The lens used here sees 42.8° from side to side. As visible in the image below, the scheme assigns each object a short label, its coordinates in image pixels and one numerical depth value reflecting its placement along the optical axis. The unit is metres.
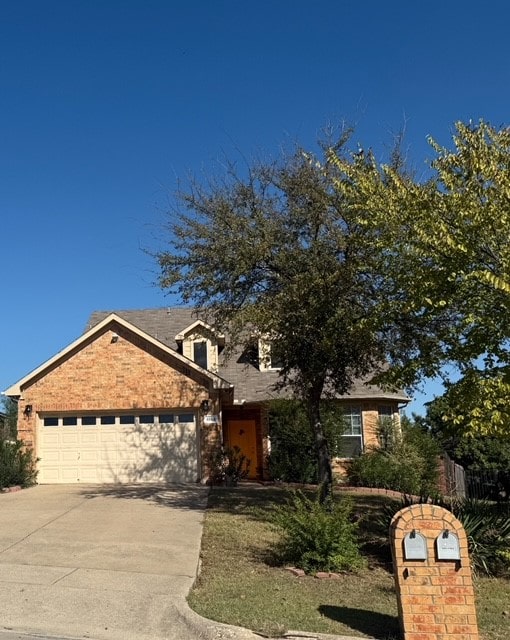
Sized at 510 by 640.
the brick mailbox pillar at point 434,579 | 6.12
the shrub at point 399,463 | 19.98
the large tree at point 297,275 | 12.63
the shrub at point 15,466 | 17.59
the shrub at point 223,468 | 18.81
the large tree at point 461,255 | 8.80
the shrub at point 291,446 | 20.59
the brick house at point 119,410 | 19.12
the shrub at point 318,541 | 9.31
